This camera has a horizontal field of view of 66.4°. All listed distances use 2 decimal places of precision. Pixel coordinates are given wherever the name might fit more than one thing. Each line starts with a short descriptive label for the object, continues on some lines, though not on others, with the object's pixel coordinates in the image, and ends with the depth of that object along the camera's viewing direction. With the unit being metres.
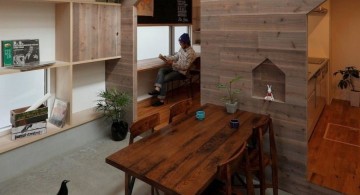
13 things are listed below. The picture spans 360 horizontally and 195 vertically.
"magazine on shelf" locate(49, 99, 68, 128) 3.12
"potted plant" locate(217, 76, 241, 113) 2.58
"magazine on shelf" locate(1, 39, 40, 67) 2.66
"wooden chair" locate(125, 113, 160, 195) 2.00
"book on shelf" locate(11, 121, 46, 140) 2.73
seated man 5.01
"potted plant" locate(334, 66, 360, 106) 4.91
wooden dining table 1.46
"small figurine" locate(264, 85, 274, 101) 2.55
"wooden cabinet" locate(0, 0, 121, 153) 2.96
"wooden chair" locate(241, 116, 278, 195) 1.96
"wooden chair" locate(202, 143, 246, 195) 1.50
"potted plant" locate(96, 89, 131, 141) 3.47
